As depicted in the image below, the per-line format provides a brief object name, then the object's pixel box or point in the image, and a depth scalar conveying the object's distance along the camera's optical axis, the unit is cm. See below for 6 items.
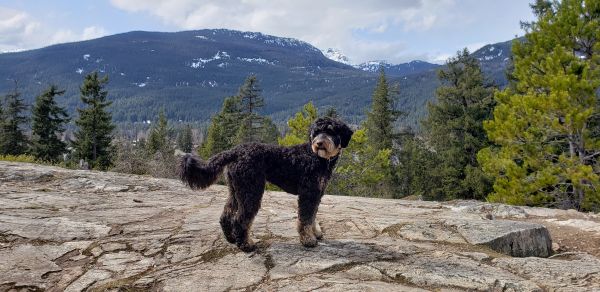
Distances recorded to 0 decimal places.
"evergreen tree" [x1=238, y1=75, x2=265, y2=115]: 4141
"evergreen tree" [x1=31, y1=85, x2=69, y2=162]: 3834
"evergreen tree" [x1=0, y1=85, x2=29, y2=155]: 3975
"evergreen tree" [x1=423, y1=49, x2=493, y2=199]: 3086
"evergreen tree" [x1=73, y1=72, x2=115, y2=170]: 3712
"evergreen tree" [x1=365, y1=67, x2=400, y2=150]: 4150
